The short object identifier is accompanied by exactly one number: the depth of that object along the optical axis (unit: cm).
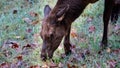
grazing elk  1090
